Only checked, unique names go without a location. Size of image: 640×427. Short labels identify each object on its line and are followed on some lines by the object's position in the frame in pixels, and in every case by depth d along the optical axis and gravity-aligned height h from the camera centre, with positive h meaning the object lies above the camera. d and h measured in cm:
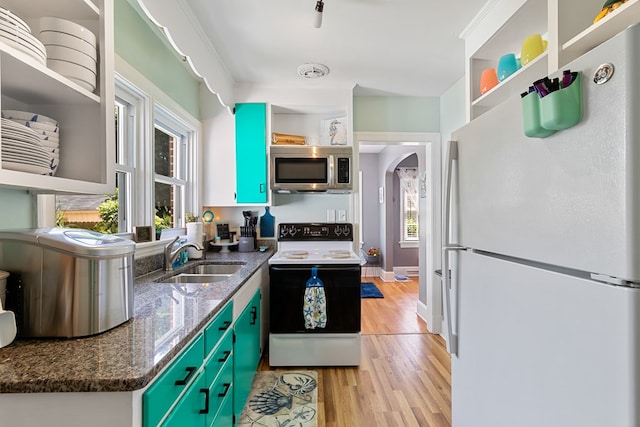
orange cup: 175 +78
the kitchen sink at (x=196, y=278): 192 -41
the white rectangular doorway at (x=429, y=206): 305 +8
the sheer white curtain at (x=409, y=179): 566 +65
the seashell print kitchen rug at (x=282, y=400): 177 -120
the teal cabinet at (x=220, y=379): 116 -70
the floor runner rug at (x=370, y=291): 438 -117
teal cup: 158 +77
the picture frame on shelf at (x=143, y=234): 178 -11
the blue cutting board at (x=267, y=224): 297 -10
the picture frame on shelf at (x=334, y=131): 283 +78
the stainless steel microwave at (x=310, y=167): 266 +41
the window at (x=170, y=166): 224 +40
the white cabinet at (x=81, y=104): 97 +38
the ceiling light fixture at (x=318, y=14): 159 +107
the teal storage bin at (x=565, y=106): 66 +24
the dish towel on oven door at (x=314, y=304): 229 -68
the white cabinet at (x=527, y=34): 109 +81
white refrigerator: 57 -12
